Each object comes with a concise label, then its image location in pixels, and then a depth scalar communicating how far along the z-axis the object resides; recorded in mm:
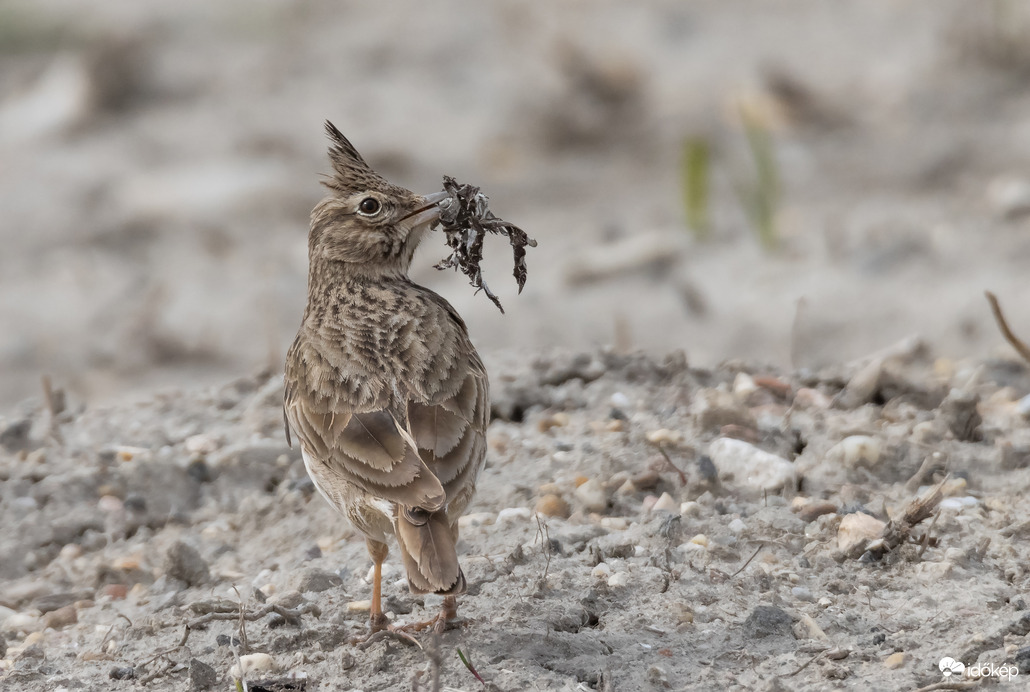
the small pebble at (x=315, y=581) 8859
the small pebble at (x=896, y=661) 7320
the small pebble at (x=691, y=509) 9203
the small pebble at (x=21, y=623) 9039
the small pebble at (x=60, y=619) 9039
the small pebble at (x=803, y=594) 8094
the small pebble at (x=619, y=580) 8367
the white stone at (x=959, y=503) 9156
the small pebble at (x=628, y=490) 9641
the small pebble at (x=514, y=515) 9492
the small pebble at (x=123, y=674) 8039
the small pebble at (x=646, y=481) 9664
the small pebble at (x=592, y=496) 9523
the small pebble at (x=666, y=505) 9336
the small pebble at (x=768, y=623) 7754
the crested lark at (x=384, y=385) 7523
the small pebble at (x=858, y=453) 9797
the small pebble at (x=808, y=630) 7691
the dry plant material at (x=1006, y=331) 10289
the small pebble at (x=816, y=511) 9086
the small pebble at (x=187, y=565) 9320
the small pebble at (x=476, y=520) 9633
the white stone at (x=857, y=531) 8586
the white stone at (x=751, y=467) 9547
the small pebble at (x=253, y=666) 7859
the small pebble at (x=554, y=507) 9547
